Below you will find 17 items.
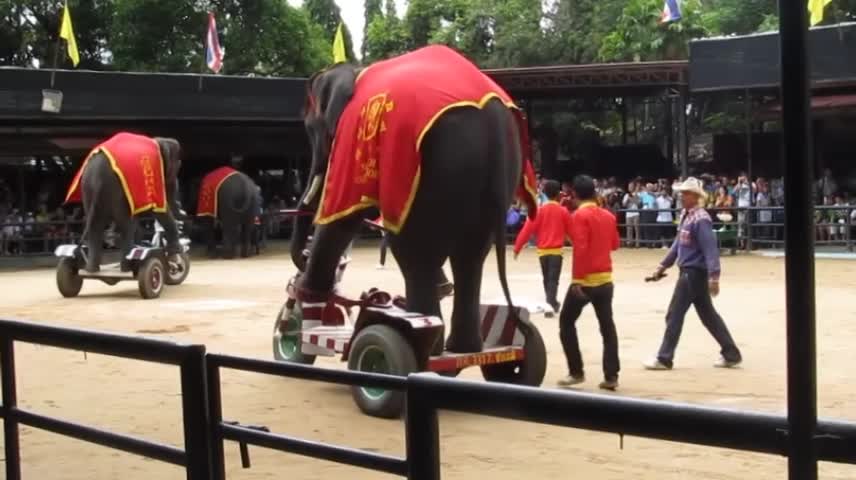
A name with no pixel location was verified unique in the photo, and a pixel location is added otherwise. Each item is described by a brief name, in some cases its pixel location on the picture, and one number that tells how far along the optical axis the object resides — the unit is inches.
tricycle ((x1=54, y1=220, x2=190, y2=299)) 631.2
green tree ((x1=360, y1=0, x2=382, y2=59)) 2065.1
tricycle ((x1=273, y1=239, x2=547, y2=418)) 290.7
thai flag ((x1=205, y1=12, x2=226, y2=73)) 1111.3
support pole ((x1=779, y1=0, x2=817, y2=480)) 85.4
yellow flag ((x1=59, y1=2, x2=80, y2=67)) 1011.9
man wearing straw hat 357.7
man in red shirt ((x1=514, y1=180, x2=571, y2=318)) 467.5
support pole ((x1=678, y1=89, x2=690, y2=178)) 951.6
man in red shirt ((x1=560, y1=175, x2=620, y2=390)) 331.3
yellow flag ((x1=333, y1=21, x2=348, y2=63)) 1075.6
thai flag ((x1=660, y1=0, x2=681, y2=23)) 979.9
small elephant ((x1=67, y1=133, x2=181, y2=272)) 653.3
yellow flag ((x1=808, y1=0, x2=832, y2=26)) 674.8
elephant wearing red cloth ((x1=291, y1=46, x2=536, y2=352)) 297.0
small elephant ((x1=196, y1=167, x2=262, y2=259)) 994.7
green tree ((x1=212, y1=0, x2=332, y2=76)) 1429.6
